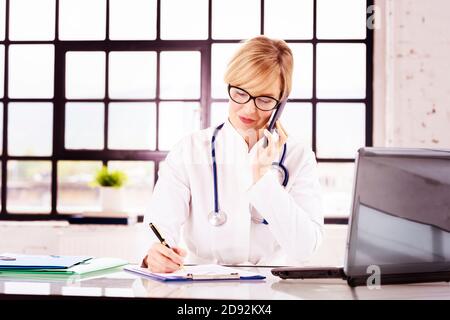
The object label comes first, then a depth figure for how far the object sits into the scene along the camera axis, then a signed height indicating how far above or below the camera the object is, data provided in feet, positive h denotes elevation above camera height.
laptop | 4.31 -0.34
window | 11.33 +1.49
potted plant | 10.68 -0.42
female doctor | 6.32 -0.10
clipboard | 4.67 -0.85
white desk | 4.01 -0.87
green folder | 4.79 -0.88
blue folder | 4.95 -0.83
